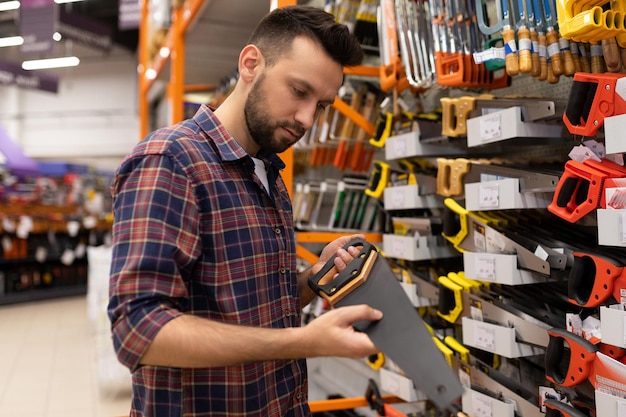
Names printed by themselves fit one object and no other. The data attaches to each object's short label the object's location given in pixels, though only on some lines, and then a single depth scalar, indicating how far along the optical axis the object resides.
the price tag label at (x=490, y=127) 1.93
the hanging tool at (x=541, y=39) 1.79
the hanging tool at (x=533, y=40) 1.78
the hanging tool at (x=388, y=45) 2.59
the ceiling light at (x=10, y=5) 7.65
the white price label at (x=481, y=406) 2.05
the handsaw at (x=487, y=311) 1.89
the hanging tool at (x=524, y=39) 1.76
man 1.04
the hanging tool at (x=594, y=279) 1.55
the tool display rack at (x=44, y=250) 8.05
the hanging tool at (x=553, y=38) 1.76
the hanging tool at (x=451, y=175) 2.17
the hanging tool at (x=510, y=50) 1.79
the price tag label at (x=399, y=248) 2.56
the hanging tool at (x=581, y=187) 1.56
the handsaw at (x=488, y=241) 1.82
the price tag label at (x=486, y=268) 1.97
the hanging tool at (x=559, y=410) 1.70
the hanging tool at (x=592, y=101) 1.52
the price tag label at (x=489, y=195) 1.93
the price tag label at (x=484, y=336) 1.98
